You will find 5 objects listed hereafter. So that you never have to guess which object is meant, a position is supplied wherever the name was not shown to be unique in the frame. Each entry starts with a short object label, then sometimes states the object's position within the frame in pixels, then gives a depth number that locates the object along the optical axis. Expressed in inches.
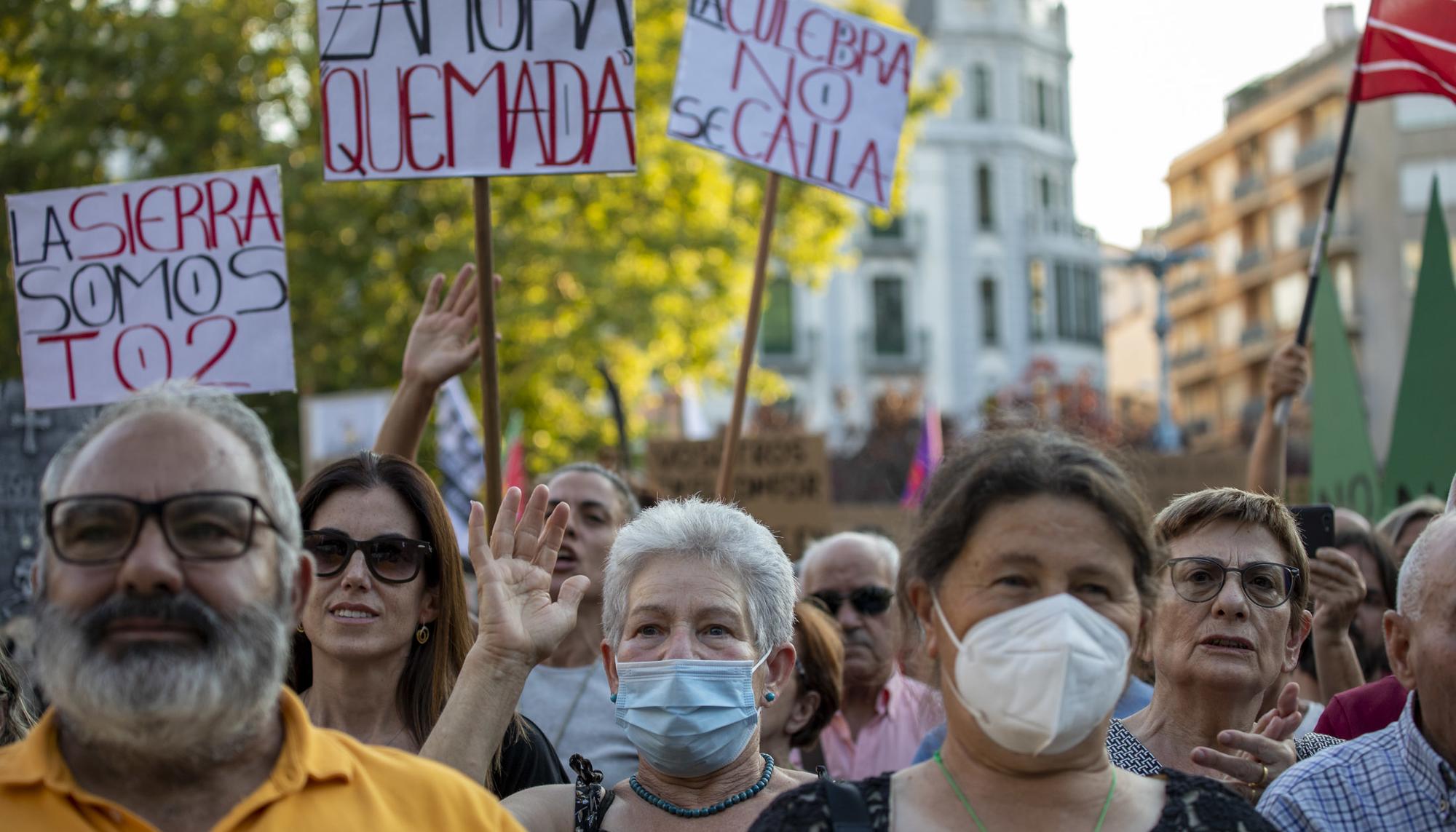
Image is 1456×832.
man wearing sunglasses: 231.3
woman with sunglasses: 158.9
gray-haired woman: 144.7
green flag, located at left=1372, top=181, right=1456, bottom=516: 286.5
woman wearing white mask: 109.0
